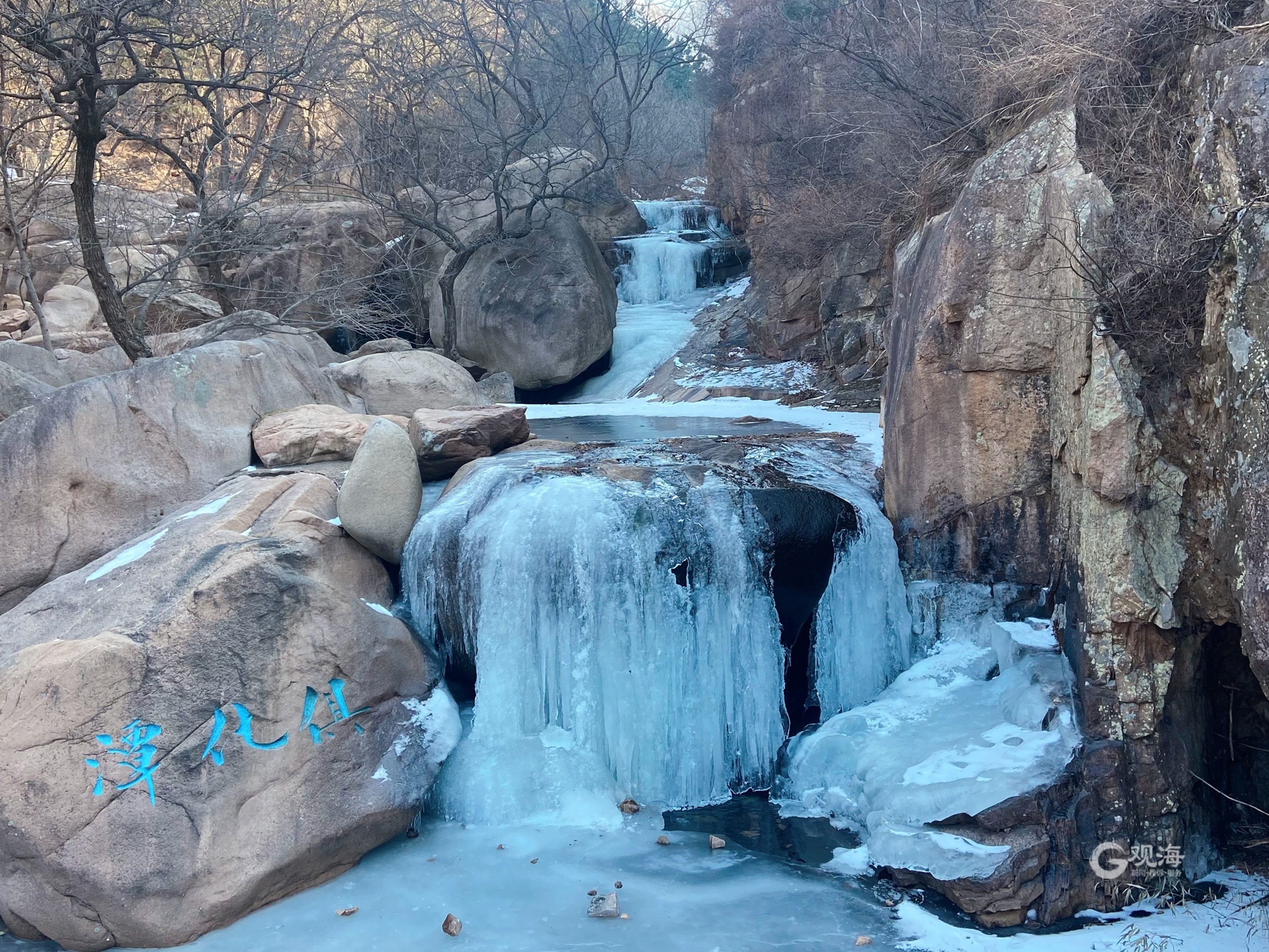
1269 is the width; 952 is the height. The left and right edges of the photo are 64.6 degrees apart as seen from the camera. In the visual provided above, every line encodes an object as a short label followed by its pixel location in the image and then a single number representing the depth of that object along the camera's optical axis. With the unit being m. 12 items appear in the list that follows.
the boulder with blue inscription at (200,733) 4.13
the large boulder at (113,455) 5.78
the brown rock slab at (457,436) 6.39
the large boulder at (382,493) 5.43
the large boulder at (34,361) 7.64
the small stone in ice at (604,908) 4.13
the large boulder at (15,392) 6.68
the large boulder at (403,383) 8.02
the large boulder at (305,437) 6.23
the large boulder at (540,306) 12.39
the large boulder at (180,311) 11.80
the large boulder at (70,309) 13.01
